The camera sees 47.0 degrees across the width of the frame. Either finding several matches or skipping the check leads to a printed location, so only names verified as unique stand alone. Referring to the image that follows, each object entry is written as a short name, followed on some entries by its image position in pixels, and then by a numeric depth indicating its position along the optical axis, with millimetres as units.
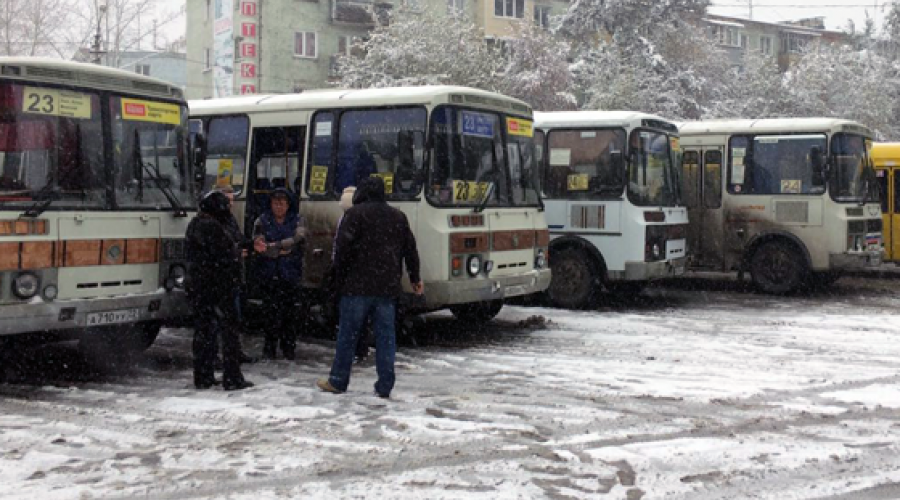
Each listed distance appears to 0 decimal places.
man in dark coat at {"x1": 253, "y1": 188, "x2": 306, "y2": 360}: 10156
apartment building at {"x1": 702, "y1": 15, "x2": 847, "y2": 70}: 62844
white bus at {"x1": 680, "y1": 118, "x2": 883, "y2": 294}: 16453
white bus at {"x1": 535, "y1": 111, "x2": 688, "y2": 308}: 14570
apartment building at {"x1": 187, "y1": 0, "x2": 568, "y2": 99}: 45594
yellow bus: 19578
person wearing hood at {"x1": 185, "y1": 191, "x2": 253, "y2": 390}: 8719
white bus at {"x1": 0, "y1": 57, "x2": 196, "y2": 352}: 8539
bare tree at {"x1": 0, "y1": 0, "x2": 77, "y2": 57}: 42656
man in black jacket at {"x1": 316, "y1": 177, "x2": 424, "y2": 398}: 8266
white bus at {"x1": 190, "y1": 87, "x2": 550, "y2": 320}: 10914
